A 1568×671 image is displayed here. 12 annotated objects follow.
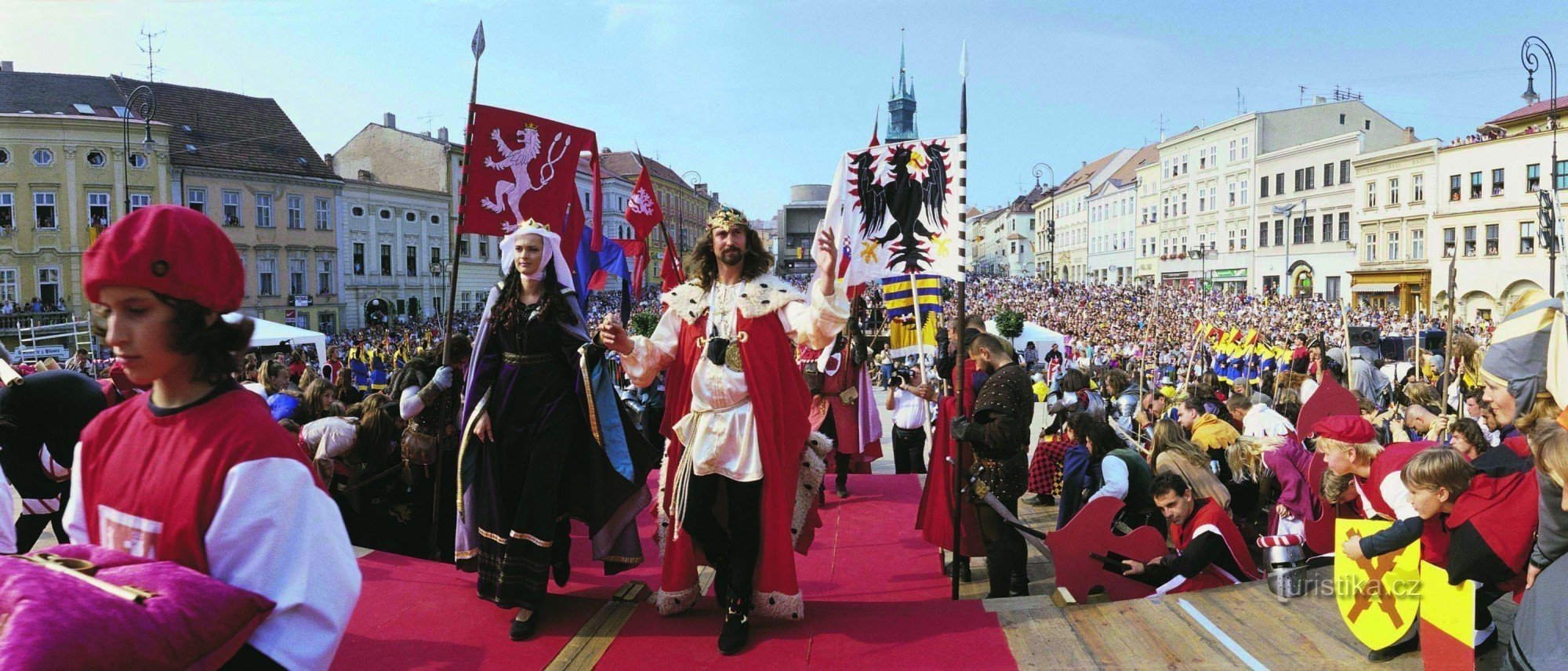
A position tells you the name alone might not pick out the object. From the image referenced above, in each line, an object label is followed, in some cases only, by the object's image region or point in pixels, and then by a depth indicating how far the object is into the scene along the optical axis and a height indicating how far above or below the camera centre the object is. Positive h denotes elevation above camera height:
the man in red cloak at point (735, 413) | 4.07 -0.47
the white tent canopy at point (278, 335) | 18.31 -0.48
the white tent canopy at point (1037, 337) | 28.36 -1.00
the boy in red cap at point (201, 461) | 1.73 -0.28
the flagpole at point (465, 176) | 4.97 +0.70
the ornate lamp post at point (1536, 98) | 14.99 +3.24
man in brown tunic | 4.89 -0.69
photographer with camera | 9.50 -1.24
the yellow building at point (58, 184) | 35.75 +4.84
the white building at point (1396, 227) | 44.44 +3.53
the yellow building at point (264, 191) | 39.91 +5.14
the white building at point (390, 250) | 46.88 +3.01
